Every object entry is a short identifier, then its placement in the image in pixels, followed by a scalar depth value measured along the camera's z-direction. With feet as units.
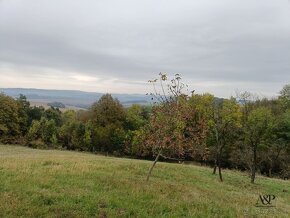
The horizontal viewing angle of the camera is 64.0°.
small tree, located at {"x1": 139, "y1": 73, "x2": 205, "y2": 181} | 38.09
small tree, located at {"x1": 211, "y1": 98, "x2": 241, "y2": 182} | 60.68
